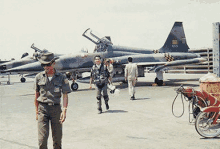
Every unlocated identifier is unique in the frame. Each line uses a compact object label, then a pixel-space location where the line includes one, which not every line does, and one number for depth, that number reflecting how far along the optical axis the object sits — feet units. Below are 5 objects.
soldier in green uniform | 13.21
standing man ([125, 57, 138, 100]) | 38.20
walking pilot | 29.17
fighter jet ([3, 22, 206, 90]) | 55.06
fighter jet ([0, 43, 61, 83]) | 83.52
